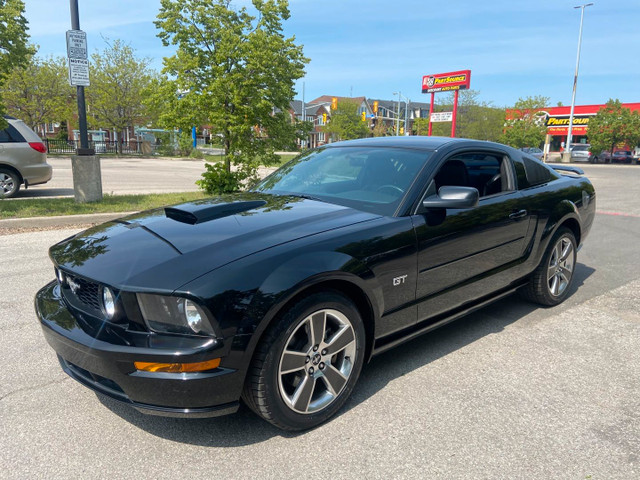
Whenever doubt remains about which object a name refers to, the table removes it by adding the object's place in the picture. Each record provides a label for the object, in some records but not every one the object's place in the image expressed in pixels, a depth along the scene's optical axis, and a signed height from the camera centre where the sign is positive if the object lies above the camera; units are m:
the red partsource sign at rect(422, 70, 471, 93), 35.34 +5.30
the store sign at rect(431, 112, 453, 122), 34.94 +2.55
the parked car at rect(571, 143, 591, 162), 51.59 -0.05
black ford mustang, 2.18 -0.68
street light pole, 42.54 +6.98
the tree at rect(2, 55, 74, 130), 34.44 +3.58
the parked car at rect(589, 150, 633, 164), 50.00 -0.20
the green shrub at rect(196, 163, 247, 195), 10.04 -0.73
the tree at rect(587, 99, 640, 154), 50.53 +2.86
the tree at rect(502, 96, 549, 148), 54.63 +3.34
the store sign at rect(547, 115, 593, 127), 62.03 +4.43
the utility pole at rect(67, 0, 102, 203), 8.72 +0.32
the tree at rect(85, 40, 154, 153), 37.44 +4.29
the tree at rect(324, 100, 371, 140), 69.50 +3.82
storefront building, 61.31 +4.05
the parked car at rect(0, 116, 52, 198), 10.40 -0.32
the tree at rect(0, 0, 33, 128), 8.33 +1.84
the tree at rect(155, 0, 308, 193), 9.90 +1.57
